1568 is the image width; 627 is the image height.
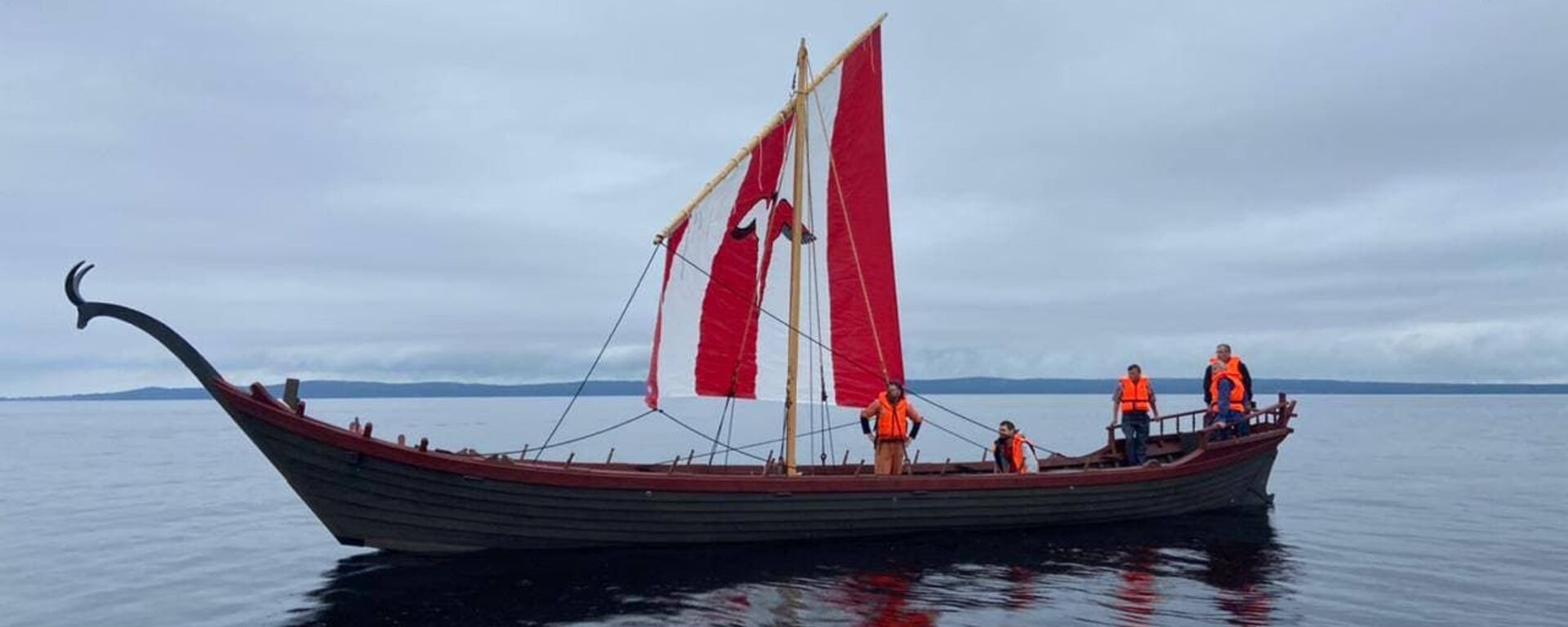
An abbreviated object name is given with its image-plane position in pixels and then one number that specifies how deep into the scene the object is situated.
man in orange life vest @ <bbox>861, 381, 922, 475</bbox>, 20.64
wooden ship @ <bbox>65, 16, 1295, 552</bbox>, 16.75
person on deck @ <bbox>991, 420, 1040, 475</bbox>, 22.94
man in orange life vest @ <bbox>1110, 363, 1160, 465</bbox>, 23.75
